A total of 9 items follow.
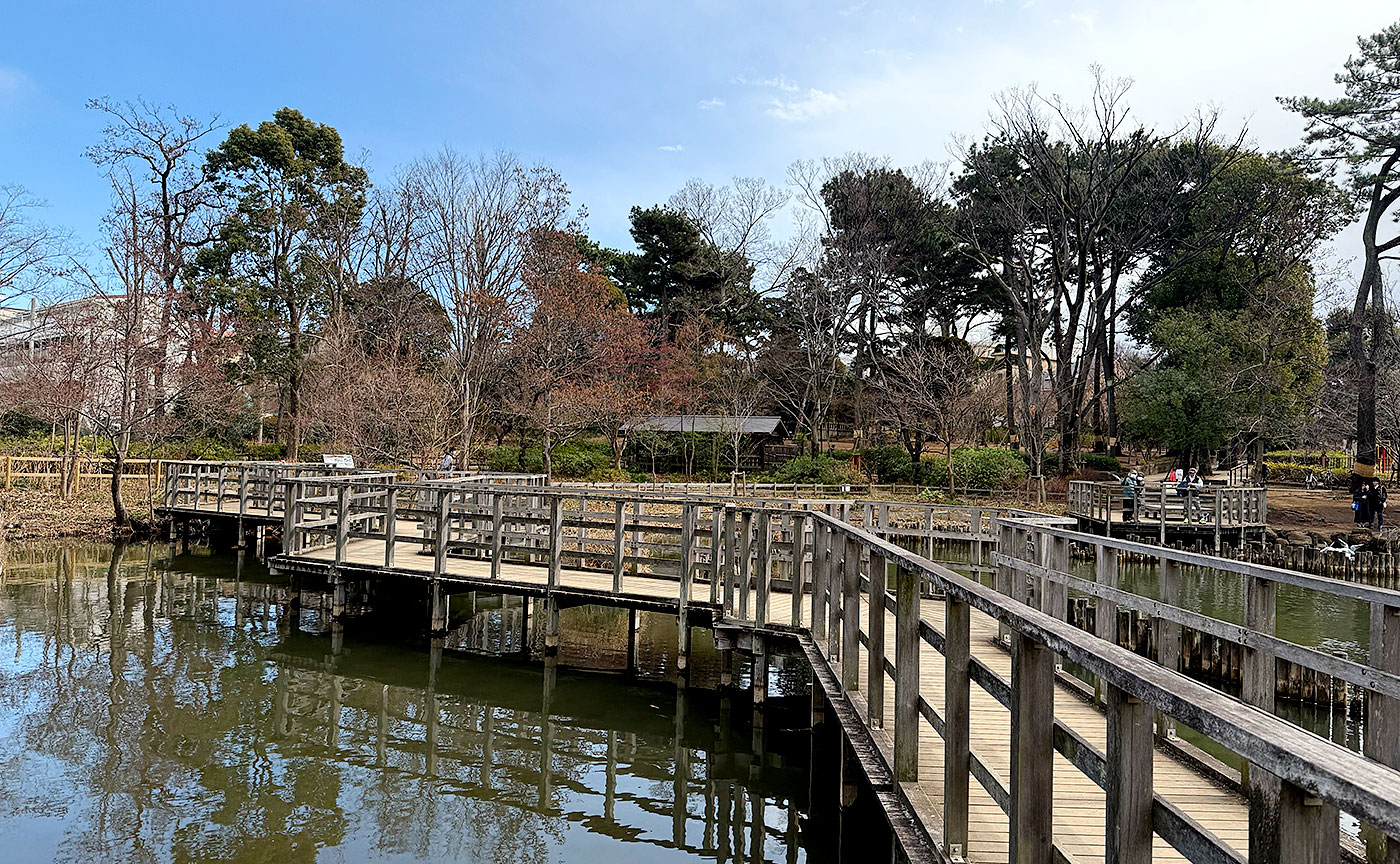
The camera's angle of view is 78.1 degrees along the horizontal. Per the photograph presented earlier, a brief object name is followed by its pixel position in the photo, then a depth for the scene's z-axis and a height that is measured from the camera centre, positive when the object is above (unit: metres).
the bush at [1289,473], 37.07 -0.67
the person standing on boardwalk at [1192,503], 23.61 -1.32
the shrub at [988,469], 32.16 -0.67
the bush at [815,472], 32.78 -0.94
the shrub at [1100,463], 36.53 -0.42
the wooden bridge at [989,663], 1.86 -1.17
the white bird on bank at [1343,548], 19.88 -2.14
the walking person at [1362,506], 24.70 -1.38
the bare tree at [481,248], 28.23 +6.48
